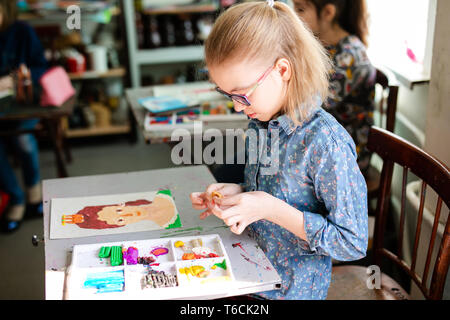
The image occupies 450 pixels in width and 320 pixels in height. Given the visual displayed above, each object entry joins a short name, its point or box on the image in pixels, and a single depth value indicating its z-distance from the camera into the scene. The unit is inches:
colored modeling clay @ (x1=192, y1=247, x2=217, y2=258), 44.4
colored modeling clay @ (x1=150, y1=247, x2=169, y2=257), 44.8
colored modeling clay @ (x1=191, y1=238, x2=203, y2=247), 45.9
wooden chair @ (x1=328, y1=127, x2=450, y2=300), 47.3
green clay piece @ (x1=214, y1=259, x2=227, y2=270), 42.7
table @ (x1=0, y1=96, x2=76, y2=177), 94.6
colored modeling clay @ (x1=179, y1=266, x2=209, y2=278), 41.4
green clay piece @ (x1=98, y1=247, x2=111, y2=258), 43.9
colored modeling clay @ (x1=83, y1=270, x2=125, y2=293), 39.7
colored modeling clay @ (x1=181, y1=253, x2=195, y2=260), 43.6
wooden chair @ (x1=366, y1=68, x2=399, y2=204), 70.8
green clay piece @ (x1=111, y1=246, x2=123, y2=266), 42.8
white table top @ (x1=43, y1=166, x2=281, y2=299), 41.1
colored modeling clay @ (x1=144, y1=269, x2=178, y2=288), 40.0
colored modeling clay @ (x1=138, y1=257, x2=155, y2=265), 43.2
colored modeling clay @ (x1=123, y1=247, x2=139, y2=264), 43.3
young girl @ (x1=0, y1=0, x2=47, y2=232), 112.5
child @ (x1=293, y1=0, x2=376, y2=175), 81.7
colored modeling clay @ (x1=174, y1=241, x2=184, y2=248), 45.6
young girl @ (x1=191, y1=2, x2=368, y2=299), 42.6
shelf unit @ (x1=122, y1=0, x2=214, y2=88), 146.3
